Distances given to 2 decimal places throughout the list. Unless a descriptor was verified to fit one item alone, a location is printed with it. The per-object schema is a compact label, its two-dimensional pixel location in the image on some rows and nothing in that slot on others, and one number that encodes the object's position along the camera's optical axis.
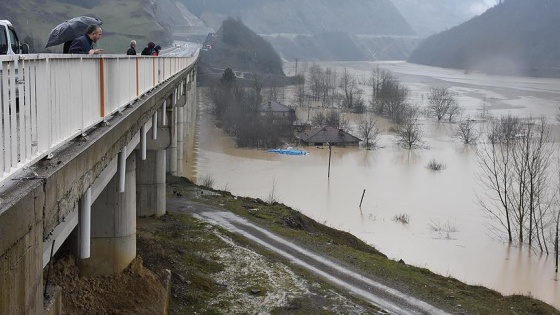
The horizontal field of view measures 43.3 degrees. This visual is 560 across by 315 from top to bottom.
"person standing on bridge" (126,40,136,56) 15.33
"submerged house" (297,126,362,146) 60.88
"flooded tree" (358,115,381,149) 62.02
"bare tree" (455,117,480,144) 63.50
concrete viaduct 4.16
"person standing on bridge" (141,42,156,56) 18.28
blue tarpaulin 55.84
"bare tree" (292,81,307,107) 96.25
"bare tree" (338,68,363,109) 93.47
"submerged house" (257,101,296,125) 68.50
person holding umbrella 8.25
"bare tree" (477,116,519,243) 33.59
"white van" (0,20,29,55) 12.31
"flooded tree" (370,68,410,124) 83.03
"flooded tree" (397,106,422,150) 62.04
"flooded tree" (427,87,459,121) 83.97
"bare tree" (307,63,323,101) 106.75
